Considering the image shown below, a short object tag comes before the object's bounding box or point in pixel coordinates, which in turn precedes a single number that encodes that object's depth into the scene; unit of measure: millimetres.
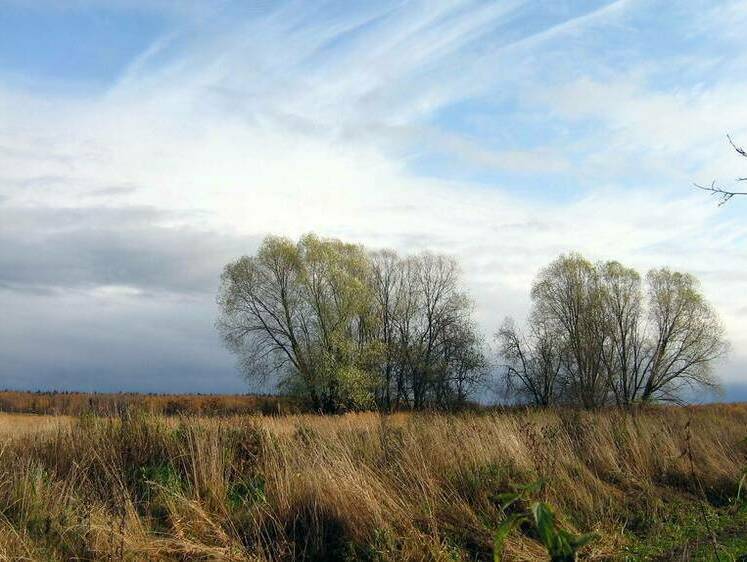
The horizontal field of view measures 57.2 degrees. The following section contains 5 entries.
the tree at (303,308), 43438
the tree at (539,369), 47688
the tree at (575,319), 47625
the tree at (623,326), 50031
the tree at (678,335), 47781
